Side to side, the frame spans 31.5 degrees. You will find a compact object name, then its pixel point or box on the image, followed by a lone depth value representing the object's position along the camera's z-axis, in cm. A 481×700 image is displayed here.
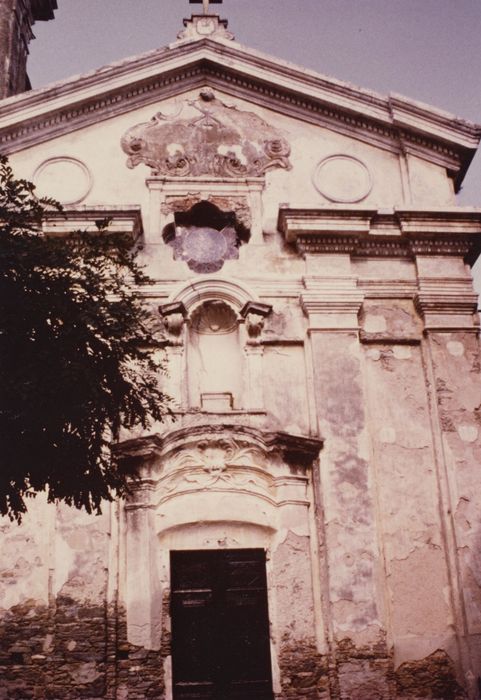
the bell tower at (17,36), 1700
